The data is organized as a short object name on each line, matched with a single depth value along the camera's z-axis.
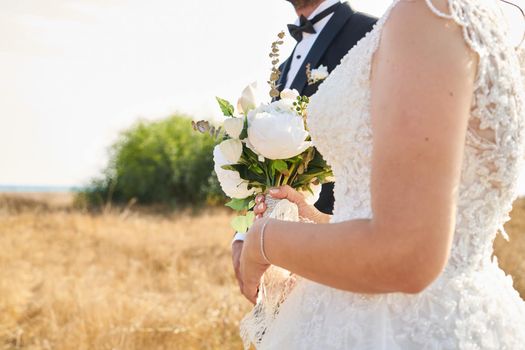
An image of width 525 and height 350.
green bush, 22.42
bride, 1.10
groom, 2.81
